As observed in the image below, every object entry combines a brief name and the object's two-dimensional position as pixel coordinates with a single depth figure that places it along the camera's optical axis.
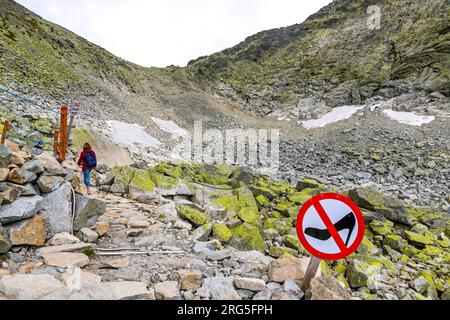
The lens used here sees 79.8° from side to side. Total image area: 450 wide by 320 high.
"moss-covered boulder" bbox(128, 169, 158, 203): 8.75
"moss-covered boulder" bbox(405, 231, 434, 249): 9.73
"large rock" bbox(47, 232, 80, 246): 5.07
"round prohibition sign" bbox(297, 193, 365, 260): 3.44
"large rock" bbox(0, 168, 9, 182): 4.95
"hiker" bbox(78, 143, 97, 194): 8.73
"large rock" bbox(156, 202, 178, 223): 7.40
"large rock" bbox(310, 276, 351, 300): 3.85
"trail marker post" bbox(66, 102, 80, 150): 8.63
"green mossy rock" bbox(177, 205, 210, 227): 7.54
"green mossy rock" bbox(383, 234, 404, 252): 9.50
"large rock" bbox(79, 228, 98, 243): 5.56
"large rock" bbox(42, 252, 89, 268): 4.39
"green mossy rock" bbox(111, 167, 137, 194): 9.03
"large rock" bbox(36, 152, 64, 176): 5.88
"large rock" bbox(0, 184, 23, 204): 4.75
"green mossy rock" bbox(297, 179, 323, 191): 14.98
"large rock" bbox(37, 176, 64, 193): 5.54
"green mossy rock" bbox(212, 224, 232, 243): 7.12
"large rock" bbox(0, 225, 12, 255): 4.32
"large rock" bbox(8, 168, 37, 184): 5.12
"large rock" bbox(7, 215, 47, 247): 4.65
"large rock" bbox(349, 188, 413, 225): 11.45
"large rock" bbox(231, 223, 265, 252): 7.24
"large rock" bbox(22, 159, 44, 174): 5.50
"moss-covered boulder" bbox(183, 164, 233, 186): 12.90
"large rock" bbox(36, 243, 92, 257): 4.73
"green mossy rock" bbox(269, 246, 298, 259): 7.25
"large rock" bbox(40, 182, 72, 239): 5.29
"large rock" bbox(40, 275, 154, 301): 3.44
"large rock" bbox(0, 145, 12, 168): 5.09
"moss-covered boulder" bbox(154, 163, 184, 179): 11.38
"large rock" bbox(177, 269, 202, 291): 4.17
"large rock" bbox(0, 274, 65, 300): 3.29
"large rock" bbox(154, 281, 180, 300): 3.86
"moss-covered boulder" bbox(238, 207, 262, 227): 8.49
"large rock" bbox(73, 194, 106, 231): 5.75
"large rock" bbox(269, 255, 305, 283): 4.55
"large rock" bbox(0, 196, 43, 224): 4.66
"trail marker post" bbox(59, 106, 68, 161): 8.53
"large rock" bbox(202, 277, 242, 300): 4.03
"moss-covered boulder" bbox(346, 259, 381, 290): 6.23
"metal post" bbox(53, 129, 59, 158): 8.96
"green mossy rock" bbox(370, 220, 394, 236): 10.26
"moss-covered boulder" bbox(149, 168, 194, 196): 9.39
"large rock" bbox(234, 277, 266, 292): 4.25
